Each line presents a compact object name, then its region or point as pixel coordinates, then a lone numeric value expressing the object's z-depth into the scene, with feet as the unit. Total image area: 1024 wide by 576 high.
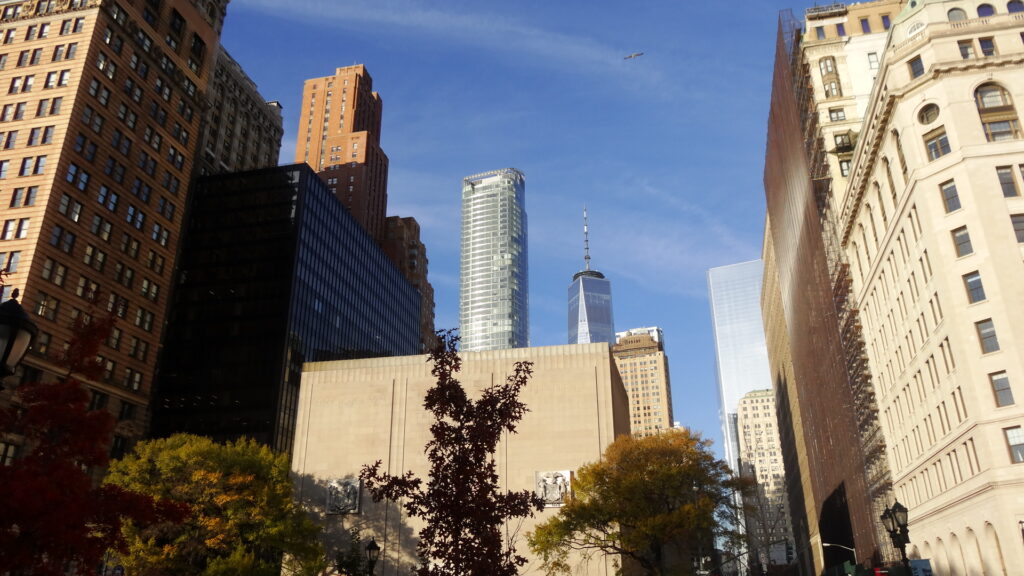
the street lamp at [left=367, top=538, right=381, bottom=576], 104.78
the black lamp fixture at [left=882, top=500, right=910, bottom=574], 82.89
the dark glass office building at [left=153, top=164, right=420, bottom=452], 317.22
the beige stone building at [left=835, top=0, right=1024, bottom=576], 144.46
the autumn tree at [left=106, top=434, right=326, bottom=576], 163.43
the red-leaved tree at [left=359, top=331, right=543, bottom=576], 63.16
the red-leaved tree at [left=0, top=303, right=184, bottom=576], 55.21
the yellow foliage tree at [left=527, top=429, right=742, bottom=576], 172.96
